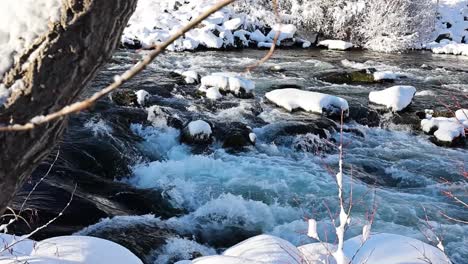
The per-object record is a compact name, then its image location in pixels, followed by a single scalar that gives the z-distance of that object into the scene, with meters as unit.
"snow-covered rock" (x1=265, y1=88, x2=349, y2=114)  10.39
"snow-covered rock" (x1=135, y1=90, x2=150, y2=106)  10.10
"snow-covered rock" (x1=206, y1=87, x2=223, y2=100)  11.03
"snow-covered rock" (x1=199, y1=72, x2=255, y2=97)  11.38
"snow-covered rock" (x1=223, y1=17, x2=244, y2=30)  18.82
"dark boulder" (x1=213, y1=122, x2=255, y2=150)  8.74
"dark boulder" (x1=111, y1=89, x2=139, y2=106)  10.09
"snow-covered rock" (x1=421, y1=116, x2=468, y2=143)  9.33
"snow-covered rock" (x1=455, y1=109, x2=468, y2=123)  9.99
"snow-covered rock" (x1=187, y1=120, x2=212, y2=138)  8.73
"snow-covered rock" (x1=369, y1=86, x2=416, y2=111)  10.98
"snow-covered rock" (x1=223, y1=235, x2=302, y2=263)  4.03
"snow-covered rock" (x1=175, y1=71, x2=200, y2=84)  12.10
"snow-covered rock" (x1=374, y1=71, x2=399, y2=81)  13.40
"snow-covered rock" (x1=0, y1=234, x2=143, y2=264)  3.42
